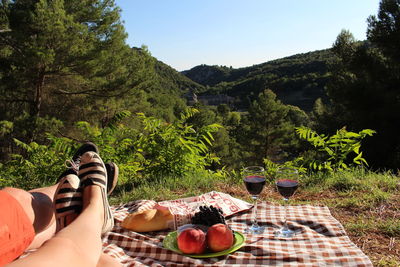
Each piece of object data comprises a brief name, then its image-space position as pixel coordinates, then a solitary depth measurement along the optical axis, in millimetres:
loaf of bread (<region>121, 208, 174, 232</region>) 2092
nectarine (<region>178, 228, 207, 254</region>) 1689
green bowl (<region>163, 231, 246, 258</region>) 1688
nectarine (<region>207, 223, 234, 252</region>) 1701
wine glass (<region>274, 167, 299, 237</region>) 1782
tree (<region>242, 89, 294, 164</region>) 30578
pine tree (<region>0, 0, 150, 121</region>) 11406
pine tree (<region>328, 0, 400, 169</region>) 12125
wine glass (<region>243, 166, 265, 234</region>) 1809
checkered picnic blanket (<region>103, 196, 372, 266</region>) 1700
